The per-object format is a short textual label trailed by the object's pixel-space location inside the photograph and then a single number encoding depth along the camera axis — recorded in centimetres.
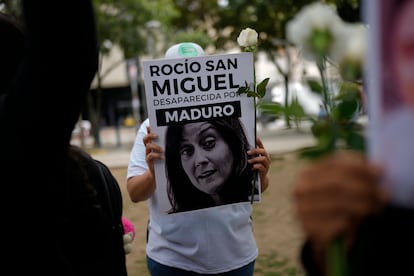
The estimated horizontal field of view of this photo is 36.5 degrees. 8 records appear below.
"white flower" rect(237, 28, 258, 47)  237
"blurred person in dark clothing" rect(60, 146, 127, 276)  146
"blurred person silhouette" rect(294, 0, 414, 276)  93
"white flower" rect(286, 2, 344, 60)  105
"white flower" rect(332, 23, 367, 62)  102
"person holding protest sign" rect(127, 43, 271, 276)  253
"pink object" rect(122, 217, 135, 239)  238
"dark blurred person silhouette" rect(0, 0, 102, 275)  120
